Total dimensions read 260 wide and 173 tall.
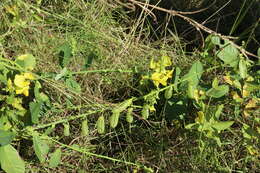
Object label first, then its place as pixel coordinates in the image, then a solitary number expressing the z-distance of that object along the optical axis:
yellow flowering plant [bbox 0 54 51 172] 1.23
